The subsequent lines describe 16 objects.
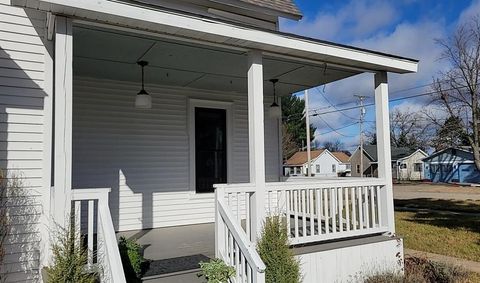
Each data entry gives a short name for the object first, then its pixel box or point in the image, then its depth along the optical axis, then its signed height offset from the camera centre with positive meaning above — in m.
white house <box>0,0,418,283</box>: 3.85 +0.63
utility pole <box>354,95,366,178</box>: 36.81 +5.15
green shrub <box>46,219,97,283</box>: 3.26 -0.74
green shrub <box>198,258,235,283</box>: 3.86 -1.01
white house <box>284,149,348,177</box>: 56.55 +0.65
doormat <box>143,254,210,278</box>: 4.21 -1.07
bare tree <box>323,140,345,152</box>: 74.66 +4.24
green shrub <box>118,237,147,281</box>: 4.02 -0.90
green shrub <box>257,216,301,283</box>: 4.19 -0.93
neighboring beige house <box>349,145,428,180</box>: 48.72 +0.34
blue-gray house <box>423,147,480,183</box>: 38.19 -0.18
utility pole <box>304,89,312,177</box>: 21.56 +2.73
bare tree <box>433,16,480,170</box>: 22.19 +5.01
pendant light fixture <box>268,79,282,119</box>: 7.75 +1.13
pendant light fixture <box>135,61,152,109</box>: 6.15 +1.10
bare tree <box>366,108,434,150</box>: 52.82 +5.05
